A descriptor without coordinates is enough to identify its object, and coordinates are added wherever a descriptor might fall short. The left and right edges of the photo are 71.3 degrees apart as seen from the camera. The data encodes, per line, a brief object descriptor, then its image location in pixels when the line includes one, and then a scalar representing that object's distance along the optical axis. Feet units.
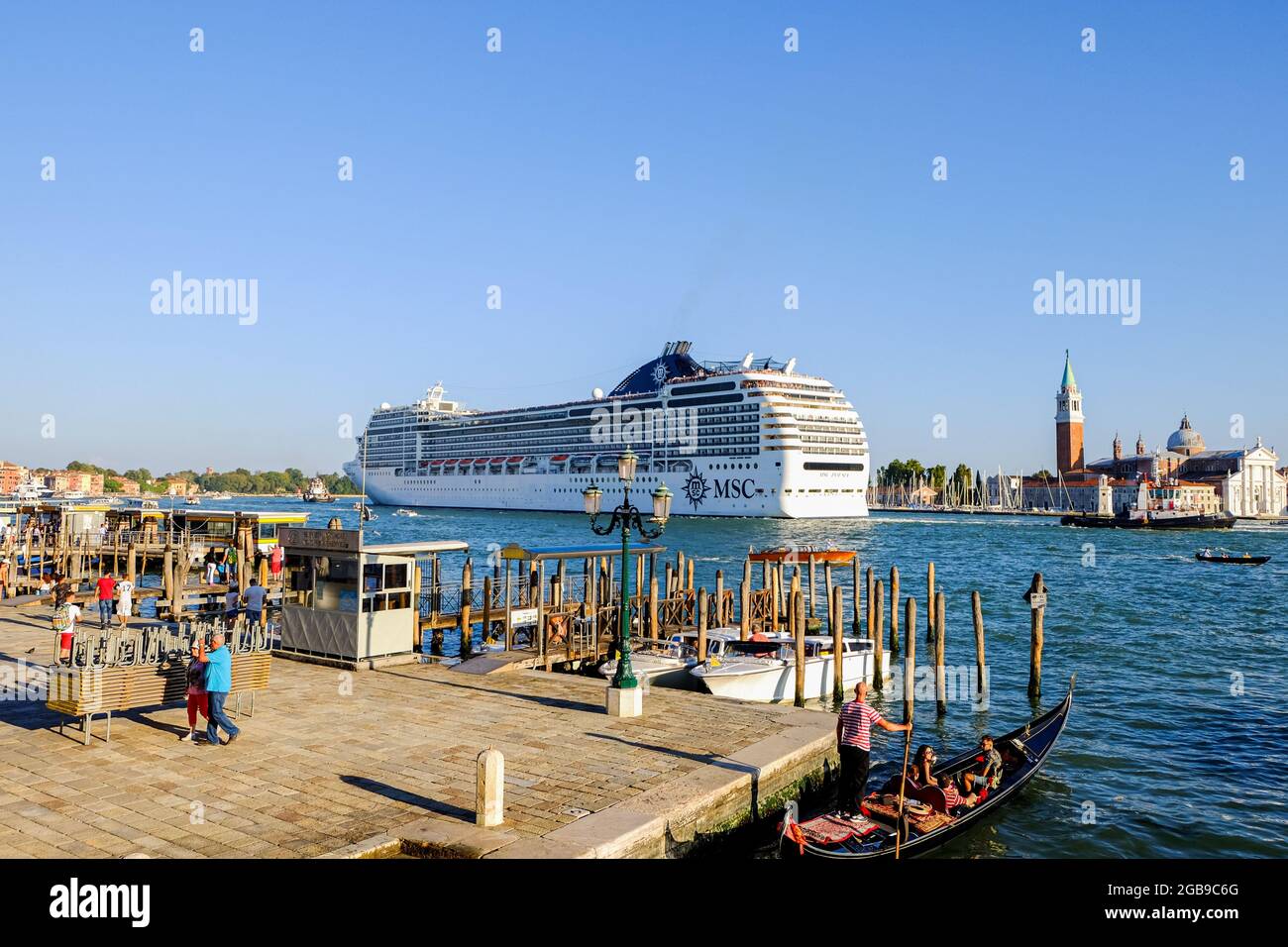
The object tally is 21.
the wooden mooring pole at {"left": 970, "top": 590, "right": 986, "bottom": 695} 59.98
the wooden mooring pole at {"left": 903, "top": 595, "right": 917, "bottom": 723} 51.77
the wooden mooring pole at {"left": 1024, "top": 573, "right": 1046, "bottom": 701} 59.93
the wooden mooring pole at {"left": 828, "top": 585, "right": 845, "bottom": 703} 57.88
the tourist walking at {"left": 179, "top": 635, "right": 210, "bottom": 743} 29.14
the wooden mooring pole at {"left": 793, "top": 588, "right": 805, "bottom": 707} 53.62
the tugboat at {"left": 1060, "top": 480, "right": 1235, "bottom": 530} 325.42
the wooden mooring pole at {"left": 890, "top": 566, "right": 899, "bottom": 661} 76.54
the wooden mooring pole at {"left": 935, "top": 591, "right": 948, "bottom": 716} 55.26
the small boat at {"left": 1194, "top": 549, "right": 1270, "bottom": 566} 174.70
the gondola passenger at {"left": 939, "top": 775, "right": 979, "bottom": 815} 31.78
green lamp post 38.04
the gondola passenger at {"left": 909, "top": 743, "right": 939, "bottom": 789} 31.58
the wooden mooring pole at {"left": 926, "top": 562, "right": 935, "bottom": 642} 77.97
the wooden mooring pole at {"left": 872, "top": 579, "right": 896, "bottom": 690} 63.62
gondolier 29.25
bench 28.02
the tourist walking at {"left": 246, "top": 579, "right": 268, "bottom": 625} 49.80
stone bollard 21.94
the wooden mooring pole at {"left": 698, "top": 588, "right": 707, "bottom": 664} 57.72
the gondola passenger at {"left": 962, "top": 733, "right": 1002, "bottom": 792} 34.40
